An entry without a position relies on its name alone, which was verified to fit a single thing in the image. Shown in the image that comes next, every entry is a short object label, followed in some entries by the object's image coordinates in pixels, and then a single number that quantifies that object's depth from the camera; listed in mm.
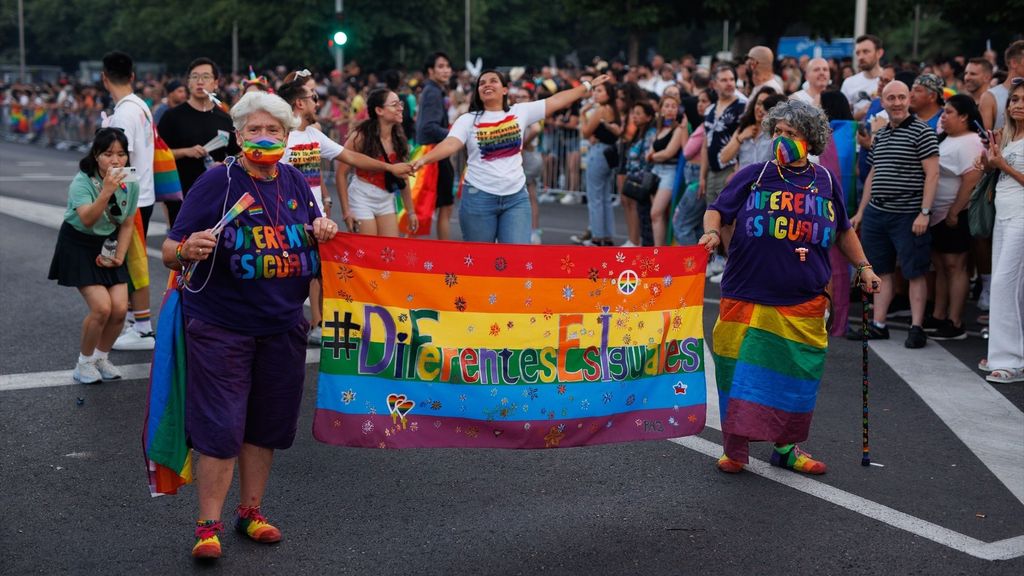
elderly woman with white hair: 4953
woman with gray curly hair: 6039
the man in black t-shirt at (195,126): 9922
